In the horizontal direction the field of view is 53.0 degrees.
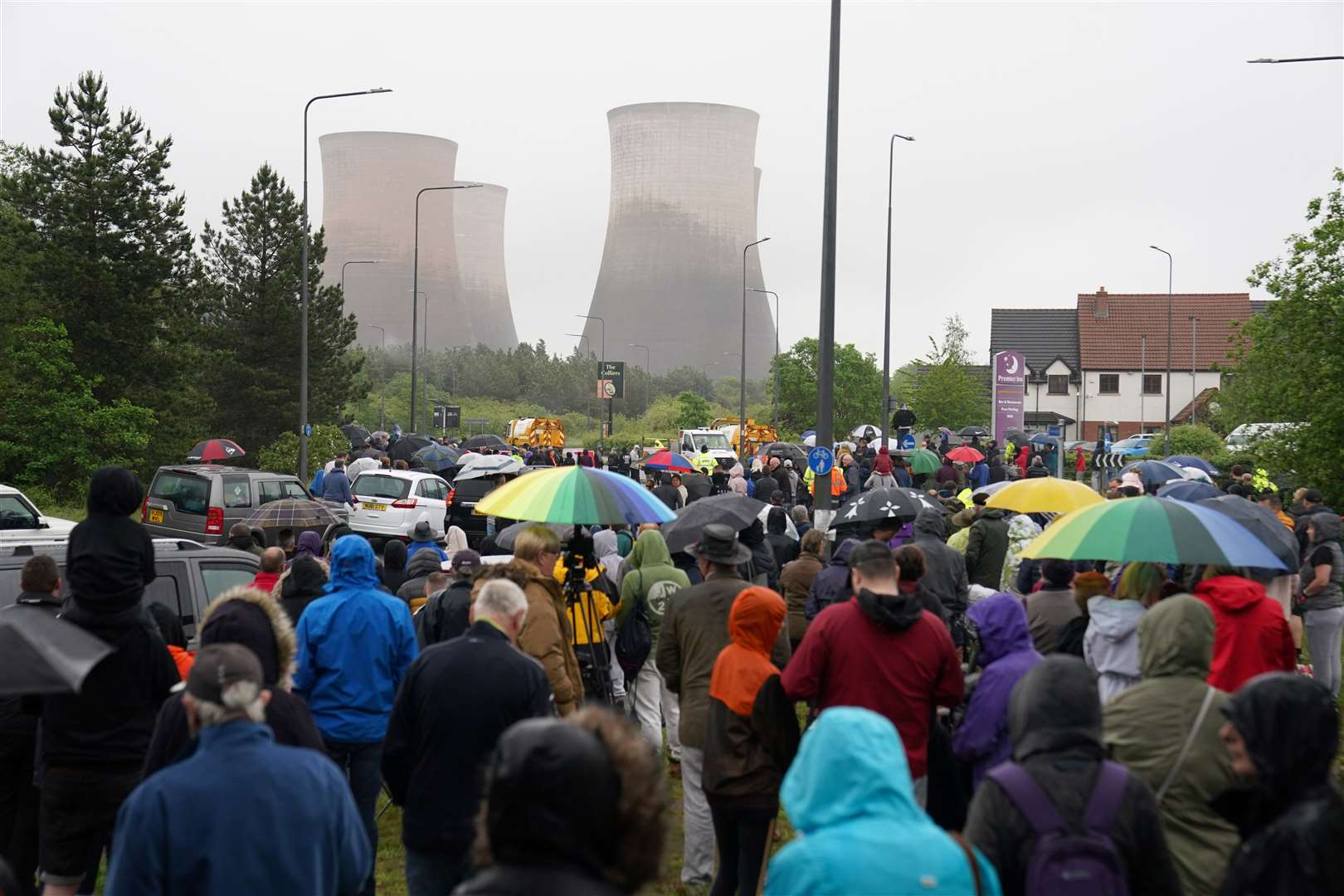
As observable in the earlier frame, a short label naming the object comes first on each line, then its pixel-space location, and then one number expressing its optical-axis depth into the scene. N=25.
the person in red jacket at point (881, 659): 4.78
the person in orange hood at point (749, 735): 5.07
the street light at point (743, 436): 38.69
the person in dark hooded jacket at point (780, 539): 11.12
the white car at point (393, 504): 21.34
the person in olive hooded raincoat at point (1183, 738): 3.93
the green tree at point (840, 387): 68.19
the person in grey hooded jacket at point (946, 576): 8.05
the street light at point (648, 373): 77.97
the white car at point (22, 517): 14.05
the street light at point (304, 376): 27.02
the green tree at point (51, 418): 27.80
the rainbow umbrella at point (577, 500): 7.59
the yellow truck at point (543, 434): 45.94
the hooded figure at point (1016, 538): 9.62
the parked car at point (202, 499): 18.48
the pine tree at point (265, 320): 39.03
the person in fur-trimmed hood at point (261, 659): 3.98
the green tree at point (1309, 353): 18.81
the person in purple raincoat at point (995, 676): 4.83
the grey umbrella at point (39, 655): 3.51
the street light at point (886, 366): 27.35
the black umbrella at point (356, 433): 40.75
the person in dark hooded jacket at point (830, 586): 7.38
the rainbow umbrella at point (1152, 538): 5.90
